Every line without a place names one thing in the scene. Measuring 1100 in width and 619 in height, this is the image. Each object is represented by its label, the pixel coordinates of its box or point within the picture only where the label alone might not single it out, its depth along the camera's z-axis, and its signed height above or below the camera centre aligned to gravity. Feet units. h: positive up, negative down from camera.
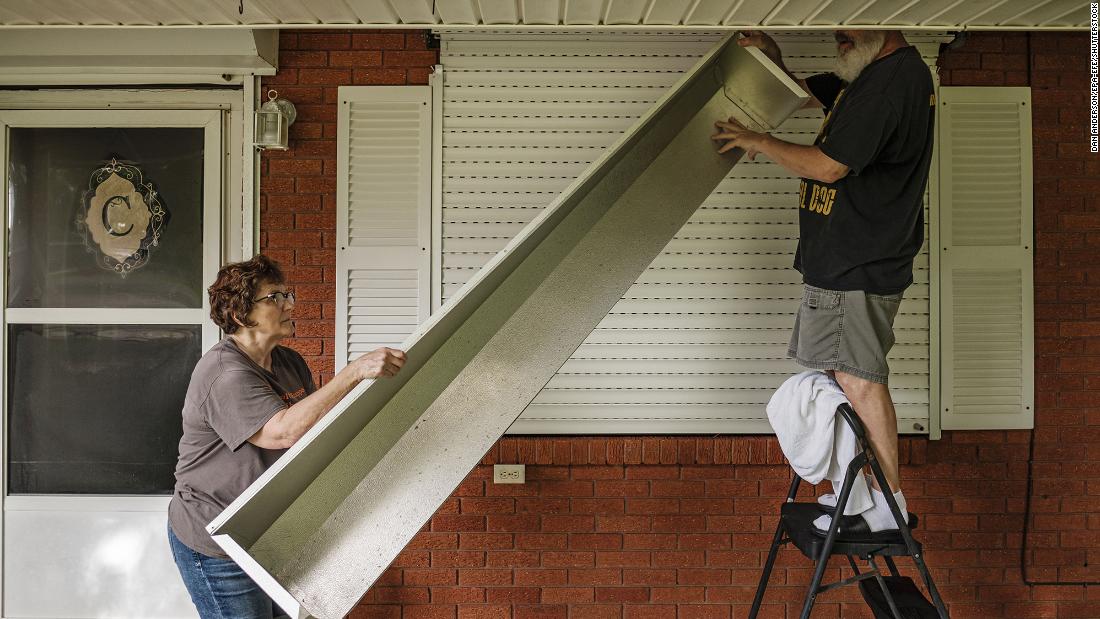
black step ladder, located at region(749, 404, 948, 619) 7.55 -2.62
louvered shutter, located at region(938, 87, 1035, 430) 10.83 +1.00
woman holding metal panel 7.11 -1.20
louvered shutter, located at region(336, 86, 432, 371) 10.71 +1.39
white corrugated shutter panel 10.70 +1.02
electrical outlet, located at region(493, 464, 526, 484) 10.66 -2.53
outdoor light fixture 10.38 +2.60
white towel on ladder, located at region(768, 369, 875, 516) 7.82 -1.42
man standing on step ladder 7.81 +0.99
